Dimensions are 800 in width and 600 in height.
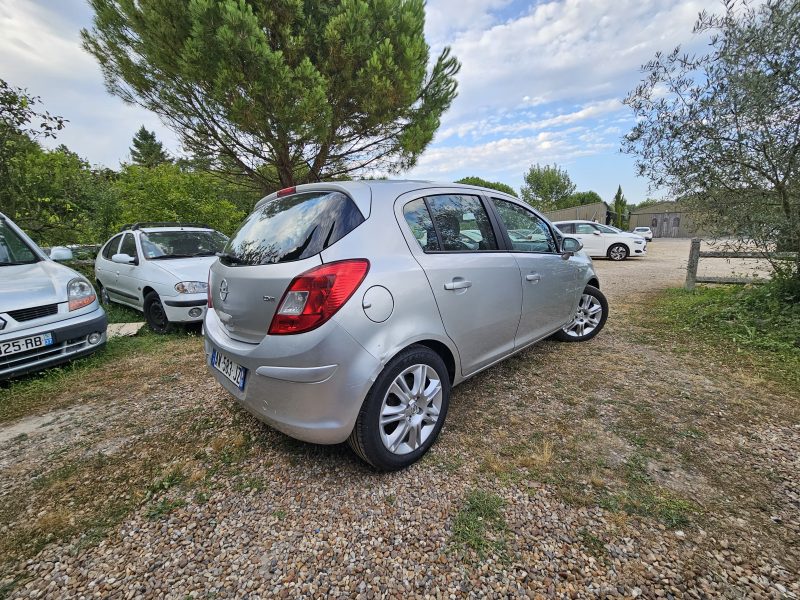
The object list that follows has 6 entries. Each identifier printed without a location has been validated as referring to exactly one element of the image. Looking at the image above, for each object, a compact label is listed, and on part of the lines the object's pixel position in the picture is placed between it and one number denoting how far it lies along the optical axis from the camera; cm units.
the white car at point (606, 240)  1310
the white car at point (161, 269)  438
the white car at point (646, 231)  2520
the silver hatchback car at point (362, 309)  169
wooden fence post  648
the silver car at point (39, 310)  294
